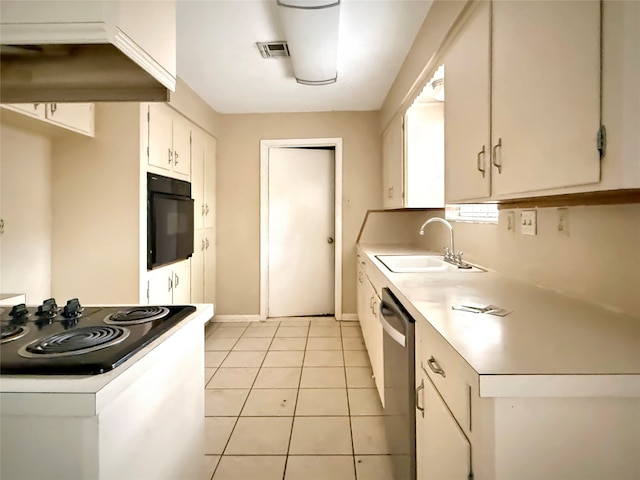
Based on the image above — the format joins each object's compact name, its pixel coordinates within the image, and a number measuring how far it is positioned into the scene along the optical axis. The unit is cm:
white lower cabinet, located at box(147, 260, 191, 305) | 279
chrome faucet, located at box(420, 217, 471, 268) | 233
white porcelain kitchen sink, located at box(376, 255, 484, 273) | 262
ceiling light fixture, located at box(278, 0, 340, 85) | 194
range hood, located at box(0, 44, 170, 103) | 121
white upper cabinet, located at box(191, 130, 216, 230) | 367
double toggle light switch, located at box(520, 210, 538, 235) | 160
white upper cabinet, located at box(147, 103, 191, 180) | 280
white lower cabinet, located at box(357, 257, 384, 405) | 230
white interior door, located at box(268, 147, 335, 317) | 443
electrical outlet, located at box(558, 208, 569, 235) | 139
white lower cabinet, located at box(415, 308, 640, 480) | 76
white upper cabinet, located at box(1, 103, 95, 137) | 195
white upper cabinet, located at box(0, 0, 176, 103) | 94
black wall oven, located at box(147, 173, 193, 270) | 275
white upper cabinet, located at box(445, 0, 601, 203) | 90
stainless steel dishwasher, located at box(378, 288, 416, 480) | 135
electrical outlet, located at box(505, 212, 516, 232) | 179
